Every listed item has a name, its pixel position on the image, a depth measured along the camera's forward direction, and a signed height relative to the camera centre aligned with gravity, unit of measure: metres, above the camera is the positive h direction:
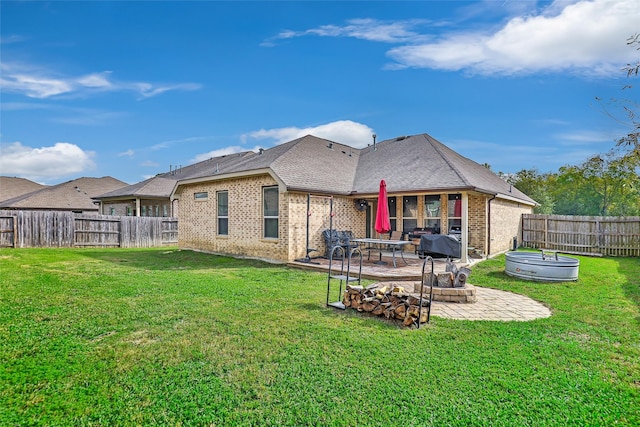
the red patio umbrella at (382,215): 10.58 -0.28
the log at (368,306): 5.57 -1.63
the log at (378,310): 5.46 -1.65
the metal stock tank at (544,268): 8.50 -1.58
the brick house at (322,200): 11.50 +0.22
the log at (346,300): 5.87 -1.60
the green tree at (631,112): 4.25 +1.26
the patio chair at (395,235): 12.23 -1.04
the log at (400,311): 5.18 -1.59
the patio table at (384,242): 9.46 -1.02
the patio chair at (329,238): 11.95 -1.10
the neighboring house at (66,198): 26.94 +0.72
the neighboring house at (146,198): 24.38 +0.62
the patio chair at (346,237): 12.06 -1.12
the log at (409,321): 5.05 -1.68
